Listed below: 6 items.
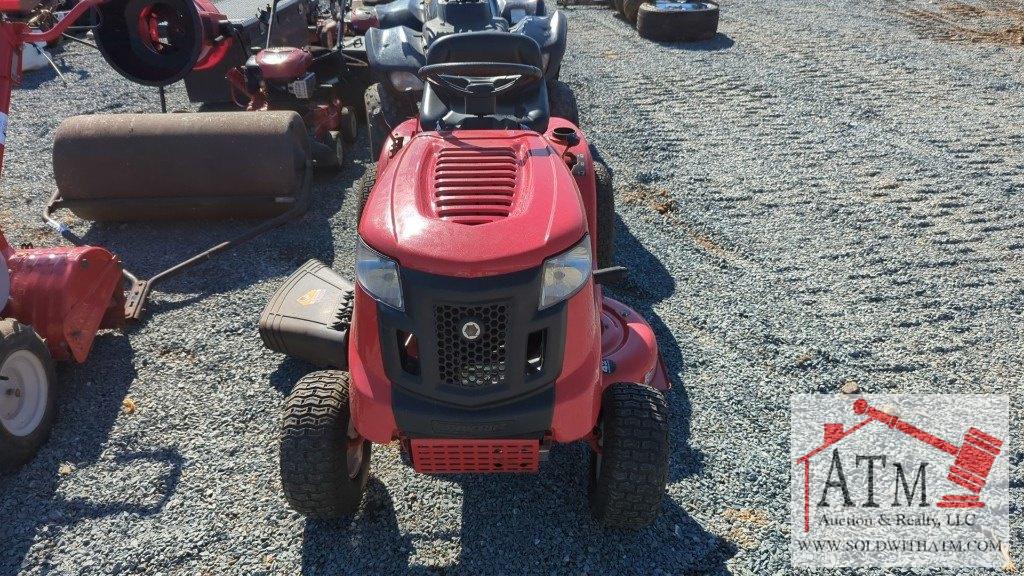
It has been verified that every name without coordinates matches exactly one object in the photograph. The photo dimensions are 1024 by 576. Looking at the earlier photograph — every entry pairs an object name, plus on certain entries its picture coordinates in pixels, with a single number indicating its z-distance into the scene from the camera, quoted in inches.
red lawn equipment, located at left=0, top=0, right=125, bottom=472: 119.6
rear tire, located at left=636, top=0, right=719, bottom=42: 374.6
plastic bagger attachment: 134.3
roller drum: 187.6
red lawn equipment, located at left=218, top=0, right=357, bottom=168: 226.7
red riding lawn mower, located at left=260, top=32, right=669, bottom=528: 86.1
